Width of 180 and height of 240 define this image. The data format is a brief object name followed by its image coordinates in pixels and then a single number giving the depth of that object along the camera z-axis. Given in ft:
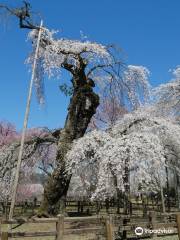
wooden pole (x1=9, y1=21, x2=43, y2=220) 29.11
